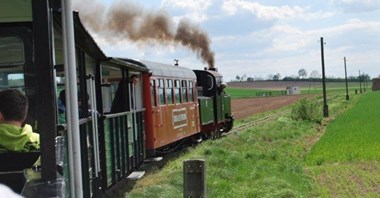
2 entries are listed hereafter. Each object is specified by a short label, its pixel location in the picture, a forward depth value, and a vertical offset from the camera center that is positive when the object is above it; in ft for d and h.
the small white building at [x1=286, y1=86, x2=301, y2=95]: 403.22 -7.19
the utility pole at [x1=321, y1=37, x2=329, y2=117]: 145.55 -1.85
